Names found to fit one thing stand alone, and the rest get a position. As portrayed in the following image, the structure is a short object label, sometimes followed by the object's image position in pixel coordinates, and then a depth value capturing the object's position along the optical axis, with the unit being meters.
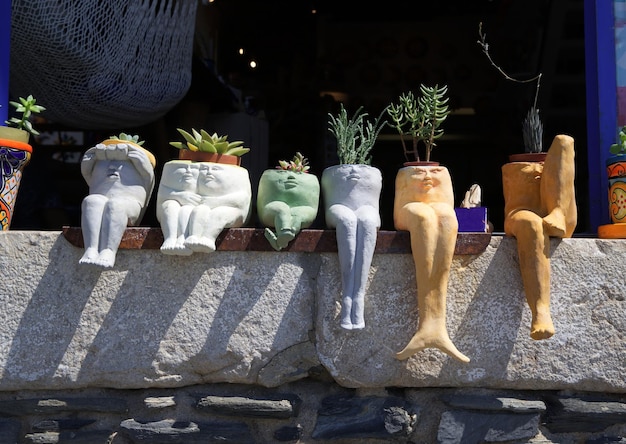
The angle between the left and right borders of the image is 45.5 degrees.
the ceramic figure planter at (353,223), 2.13
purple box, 2.33
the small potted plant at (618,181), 2.37
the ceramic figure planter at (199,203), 2.11
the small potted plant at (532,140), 2.33
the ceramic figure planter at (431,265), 2.09
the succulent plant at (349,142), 2.33
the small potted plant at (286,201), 2.17
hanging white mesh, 2.80
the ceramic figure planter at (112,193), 2.15
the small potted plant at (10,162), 2.35
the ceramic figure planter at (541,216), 2.15
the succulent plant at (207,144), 2.31
